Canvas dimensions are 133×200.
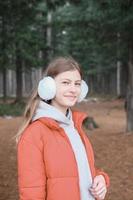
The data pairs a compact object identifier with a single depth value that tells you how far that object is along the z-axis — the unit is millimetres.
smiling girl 2795
